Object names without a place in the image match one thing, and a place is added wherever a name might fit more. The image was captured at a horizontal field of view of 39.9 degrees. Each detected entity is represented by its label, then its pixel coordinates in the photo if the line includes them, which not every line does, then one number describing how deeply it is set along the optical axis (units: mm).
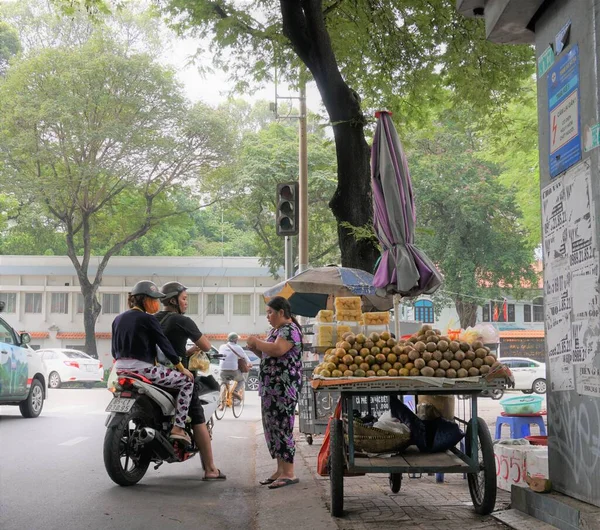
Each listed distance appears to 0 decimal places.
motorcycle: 7383
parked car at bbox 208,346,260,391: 28998
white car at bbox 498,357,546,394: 30844
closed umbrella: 7531
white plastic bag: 6609
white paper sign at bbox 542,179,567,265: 5547
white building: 51719
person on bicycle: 17597
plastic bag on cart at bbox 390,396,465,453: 6570
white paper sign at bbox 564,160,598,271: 5086
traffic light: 14320
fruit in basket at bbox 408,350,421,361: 6383
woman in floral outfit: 7812
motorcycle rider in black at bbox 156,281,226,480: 8094
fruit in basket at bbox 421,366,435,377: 6184
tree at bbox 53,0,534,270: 13023
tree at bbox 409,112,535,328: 38219
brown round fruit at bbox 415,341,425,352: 6395
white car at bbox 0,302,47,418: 14312
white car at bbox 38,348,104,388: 31828
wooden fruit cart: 6043
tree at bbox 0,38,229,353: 35469
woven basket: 6516
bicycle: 17656
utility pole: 16656
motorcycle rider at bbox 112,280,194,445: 7656
